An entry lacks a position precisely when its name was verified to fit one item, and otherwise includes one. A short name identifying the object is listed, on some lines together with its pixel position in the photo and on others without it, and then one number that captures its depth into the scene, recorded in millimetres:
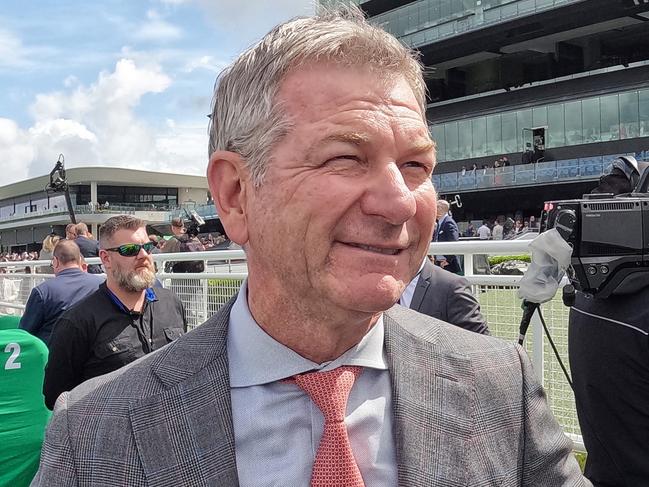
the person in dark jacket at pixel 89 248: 9500
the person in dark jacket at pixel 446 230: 8156
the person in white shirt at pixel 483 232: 24984
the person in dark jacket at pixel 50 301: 5164
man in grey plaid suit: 1284
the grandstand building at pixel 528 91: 36375
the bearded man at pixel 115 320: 3721
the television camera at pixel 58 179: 15883
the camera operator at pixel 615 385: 2336
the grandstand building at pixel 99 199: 69688
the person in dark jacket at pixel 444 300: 3562
